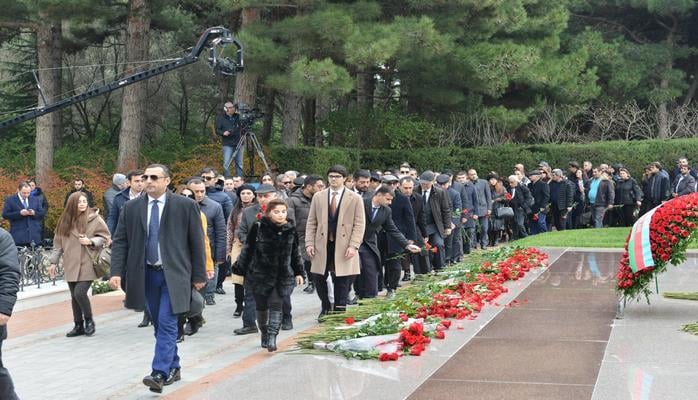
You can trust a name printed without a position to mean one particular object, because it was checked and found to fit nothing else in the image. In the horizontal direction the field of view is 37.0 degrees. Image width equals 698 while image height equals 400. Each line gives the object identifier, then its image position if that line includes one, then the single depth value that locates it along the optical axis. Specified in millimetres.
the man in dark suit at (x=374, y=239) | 13422
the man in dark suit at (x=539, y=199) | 24547
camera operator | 23938
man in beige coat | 12180
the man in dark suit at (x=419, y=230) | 15703
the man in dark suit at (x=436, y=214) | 16297
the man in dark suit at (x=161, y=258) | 8641
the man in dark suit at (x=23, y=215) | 18625
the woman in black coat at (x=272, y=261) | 10633
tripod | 24047
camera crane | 20344
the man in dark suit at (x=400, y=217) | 14820
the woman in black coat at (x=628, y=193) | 24938
